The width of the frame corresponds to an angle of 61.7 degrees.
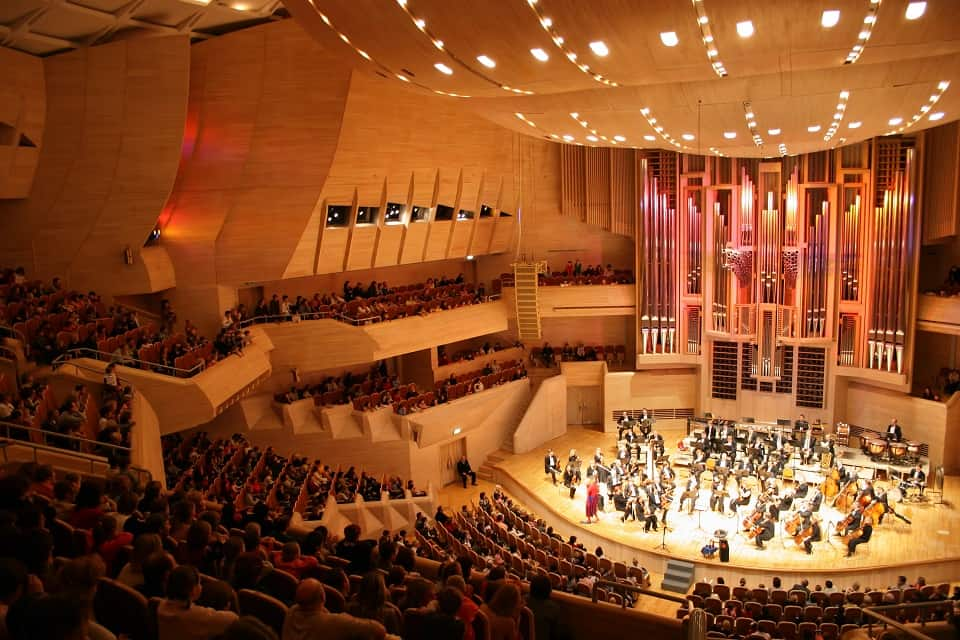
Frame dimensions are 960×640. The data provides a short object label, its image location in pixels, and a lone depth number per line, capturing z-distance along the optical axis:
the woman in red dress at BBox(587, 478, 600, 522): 14.59
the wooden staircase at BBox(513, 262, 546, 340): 19.89
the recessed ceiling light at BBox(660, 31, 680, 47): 6.77
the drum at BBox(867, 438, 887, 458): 16.17
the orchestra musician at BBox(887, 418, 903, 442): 16.50
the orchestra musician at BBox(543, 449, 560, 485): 16.92
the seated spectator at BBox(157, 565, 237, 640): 3.15
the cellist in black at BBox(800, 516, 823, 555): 13.04
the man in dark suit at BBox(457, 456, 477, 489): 17.86
